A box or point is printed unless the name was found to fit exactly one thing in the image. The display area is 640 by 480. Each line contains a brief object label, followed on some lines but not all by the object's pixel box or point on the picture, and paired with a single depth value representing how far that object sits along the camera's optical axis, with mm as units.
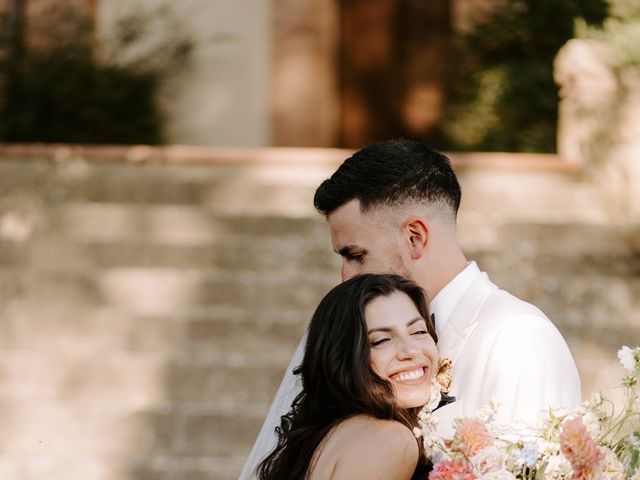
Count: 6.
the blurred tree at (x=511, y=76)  9977
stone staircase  6164
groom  2674
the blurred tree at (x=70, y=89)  9828
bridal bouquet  2045
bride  2684
